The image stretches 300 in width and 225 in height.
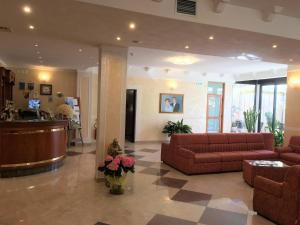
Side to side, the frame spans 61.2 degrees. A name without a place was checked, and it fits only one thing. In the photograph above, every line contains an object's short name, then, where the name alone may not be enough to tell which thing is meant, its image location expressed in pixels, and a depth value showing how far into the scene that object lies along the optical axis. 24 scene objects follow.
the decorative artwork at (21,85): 9.15
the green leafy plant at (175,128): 10.47
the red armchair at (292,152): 6.11
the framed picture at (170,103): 10.68
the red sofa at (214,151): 5.74
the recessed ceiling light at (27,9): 3.26
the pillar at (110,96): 5.04
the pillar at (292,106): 7.59
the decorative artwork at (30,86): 9.21
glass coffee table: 4.89
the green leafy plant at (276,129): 8.84
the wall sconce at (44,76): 9.36
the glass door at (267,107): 10.30
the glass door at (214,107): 11.77
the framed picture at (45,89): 9.38
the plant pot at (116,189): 4.37
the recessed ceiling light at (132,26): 3.79
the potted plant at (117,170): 4.26
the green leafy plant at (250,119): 10.44
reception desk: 5.10
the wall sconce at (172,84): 10.82
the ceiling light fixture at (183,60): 7.42
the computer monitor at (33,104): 8.95
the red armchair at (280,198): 3.08
